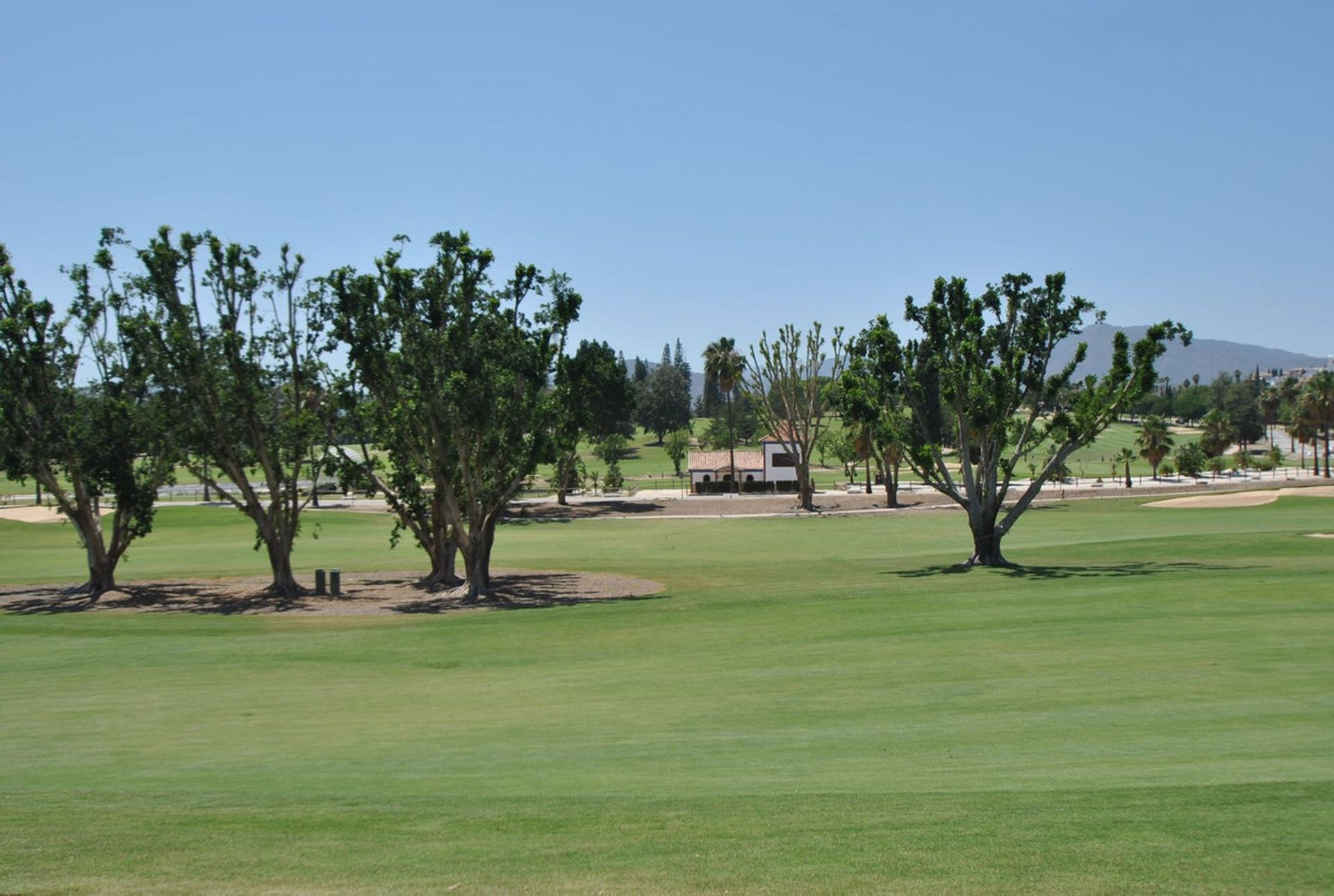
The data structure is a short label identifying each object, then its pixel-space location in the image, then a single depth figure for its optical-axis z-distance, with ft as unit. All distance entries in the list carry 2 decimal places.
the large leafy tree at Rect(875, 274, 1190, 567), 125.39
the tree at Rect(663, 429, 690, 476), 453.17
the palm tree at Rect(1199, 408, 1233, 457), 409.90
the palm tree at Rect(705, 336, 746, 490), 386.73
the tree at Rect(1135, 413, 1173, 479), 364.99
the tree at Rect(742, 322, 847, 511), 292.61
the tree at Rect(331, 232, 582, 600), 115.34
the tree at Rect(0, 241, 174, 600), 125.18
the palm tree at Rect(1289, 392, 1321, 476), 351.05
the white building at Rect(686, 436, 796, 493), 339.77
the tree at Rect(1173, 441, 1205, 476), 360.69
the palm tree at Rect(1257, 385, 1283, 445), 505.66
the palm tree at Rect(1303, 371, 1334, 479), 344.69
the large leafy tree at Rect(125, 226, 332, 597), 121.39
